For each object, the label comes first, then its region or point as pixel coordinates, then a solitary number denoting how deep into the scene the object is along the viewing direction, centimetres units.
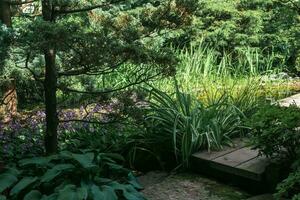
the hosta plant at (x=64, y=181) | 272
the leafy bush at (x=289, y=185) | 262
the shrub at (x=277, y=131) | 300
